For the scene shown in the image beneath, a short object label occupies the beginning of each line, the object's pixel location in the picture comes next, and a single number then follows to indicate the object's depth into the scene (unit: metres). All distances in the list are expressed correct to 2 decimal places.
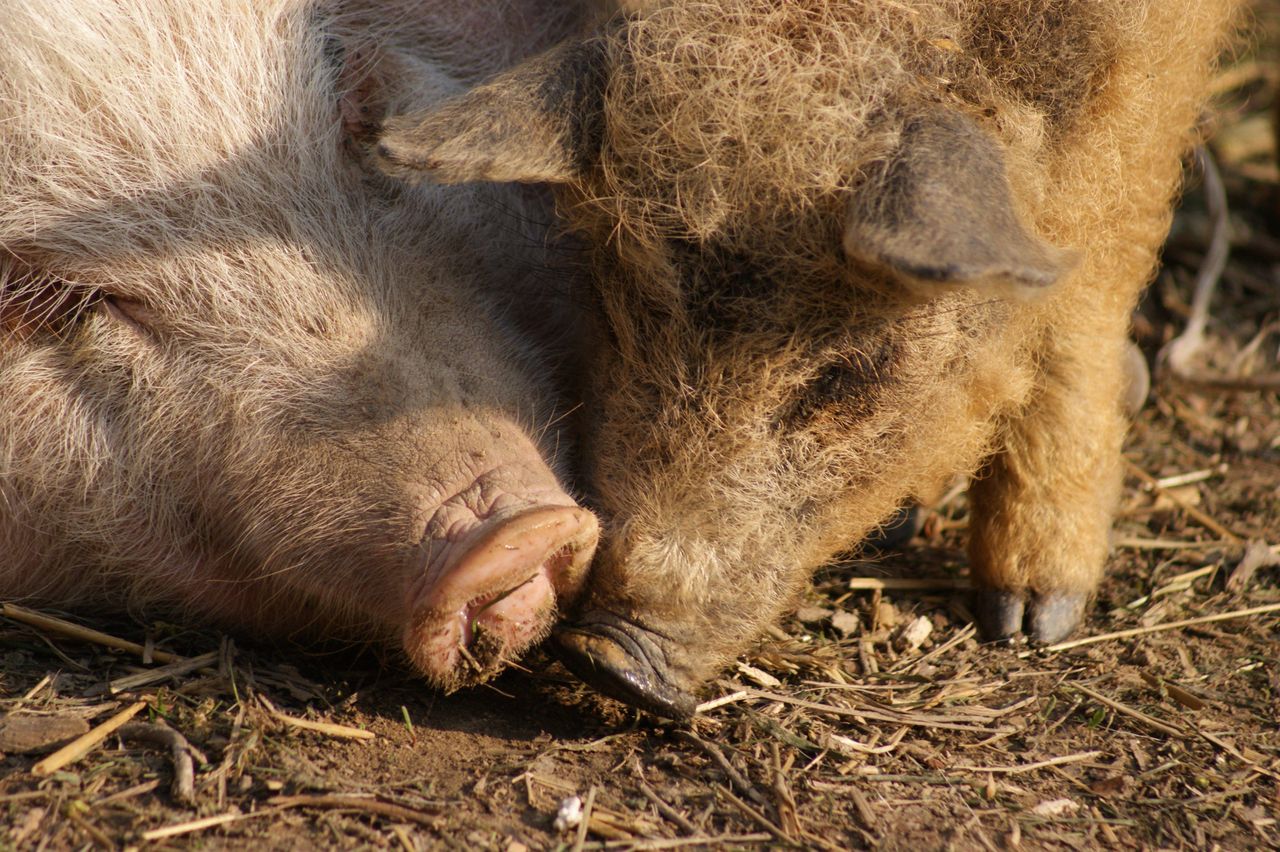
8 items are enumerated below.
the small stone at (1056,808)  5.29
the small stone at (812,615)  6.81
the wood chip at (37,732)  4.87
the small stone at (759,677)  5.98
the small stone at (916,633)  6.70
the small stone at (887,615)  6.89
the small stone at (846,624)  6.75
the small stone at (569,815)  4.71
